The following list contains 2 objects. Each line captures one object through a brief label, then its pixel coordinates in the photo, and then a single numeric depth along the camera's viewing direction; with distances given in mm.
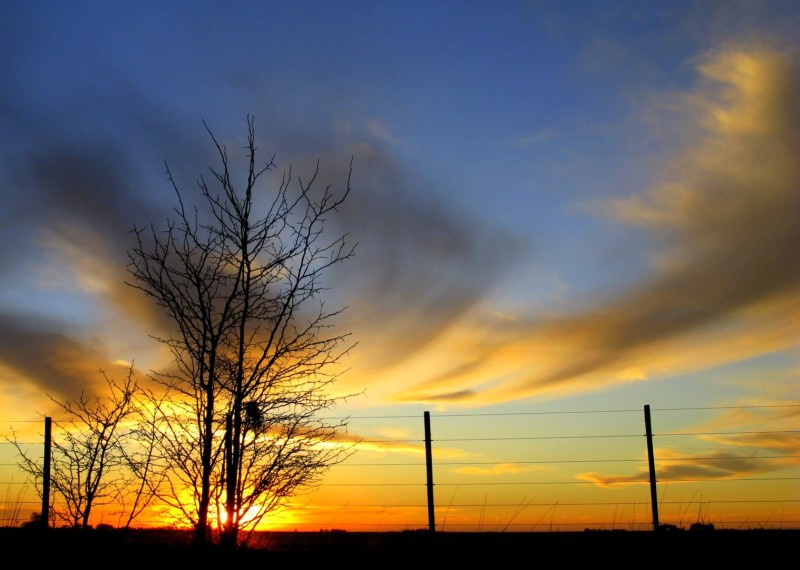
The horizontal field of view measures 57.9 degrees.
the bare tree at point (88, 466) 8938
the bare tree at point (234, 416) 5809
